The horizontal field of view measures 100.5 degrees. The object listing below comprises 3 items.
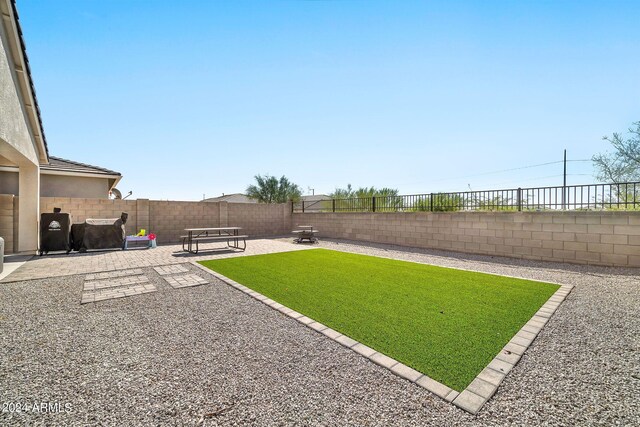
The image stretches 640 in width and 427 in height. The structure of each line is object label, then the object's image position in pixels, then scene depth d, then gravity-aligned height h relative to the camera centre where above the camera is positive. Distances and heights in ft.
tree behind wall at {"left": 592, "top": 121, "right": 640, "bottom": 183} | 47.80 +9.02
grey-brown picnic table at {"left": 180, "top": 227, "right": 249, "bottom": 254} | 28.30 -3.23
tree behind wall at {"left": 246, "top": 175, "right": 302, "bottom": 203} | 102.01 +8.03
